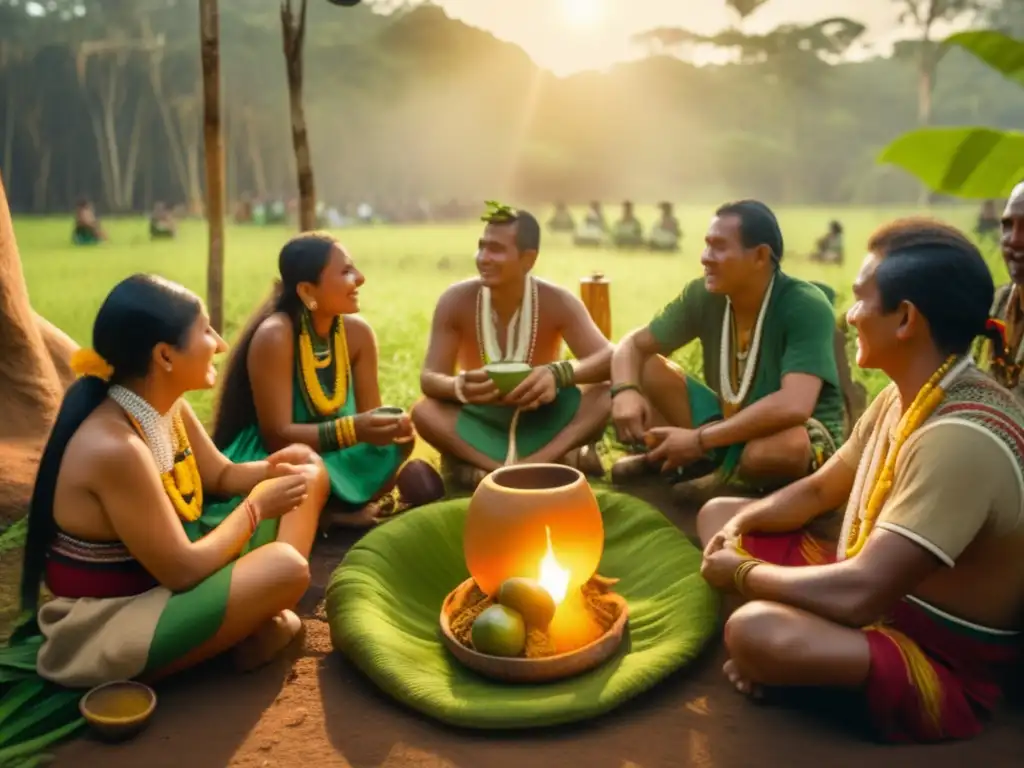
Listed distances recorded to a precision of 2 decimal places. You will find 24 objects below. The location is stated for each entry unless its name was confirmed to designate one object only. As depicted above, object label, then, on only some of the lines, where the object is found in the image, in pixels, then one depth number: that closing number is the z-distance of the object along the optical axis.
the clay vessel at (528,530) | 2.77
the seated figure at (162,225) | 16.14
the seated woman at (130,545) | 2.61
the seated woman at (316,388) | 4.01
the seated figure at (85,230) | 15.15
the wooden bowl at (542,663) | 2.68
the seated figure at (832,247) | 13.44
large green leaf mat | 2.57
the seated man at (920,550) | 2.23
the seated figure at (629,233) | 15.41
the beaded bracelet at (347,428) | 4.00
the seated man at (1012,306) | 2.93
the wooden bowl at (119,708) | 2.53
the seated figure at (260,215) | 19.05
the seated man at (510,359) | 4.46
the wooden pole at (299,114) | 6.60
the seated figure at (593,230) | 15.99
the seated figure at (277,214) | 19.08
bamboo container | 5.72
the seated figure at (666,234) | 14.99
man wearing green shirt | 3.92
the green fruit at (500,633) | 2.69
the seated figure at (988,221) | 12.21
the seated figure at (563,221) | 17.19
